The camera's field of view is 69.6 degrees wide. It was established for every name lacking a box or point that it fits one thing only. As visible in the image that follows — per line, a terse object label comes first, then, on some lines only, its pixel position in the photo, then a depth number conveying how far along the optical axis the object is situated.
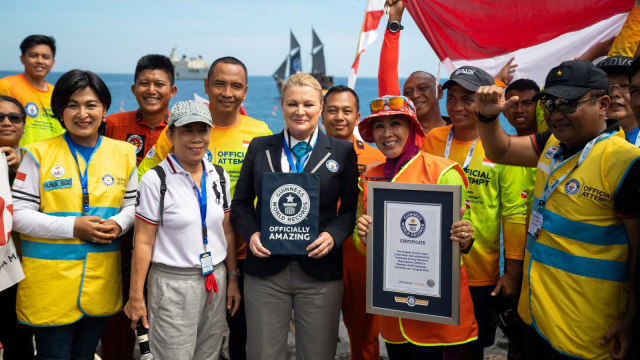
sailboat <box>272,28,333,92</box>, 90.00
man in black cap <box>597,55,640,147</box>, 3.74
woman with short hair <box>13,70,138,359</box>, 3.62
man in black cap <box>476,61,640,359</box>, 2.79
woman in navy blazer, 3.69
